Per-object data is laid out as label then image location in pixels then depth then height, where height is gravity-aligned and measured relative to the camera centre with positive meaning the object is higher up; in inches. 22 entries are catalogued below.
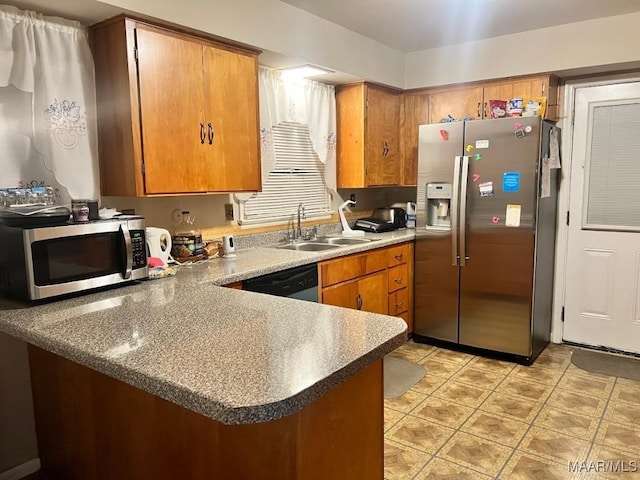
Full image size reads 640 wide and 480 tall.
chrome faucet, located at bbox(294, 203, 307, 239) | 144.9 -9.1
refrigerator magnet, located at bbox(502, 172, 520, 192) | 130.0 -0.1
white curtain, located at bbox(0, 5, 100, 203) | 81.3 +15.4
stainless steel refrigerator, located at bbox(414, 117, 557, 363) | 130.3 -14.9
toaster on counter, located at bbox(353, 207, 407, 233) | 159.6 -12.8
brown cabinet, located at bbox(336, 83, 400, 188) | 150.3 +16.2
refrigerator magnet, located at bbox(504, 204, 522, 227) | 130.9 -9.3
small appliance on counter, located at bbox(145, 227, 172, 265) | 94.3 -11.3
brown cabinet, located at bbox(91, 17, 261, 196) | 88.1 +15.6
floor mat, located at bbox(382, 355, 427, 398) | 120.0 -51.9
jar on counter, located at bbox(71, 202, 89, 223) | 78.6 -3.8
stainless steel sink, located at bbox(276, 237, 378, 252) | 138.6 -17.6
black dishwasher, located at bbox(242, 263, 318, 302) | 99.9 -21.7
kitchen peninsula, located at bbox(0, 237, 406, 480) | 44.4 -18.3
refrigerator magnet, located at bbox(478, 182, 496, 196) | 134.5 -2.0
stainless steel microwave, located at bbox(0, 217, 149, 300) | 70.1 -10.8
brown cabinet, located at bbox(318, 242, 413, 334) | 122.7 -27.6
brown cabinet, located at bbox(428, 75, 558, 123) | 141.3 +27.2
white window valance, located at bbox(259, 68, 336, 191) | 129.2 +21.6
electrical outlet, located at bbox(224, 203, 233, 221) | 124.0 -6.5
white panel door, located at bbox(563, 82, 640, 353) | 138.9 -11.9
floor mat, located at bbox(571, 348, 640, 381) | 129.7 -52.6
